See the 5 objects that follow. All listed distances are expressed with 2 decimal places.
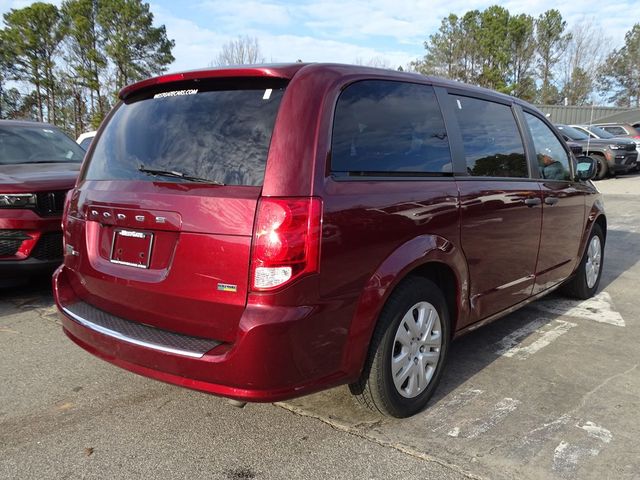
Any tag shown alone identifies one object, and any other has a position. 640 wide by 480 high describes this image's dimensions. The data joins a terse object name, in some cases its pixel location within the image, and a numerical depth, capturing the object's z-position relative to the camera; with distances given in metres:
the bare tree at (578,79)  52.44
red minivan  2.33
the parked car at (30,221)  4.80
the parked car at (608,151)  17.31
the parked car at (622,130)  19.86
